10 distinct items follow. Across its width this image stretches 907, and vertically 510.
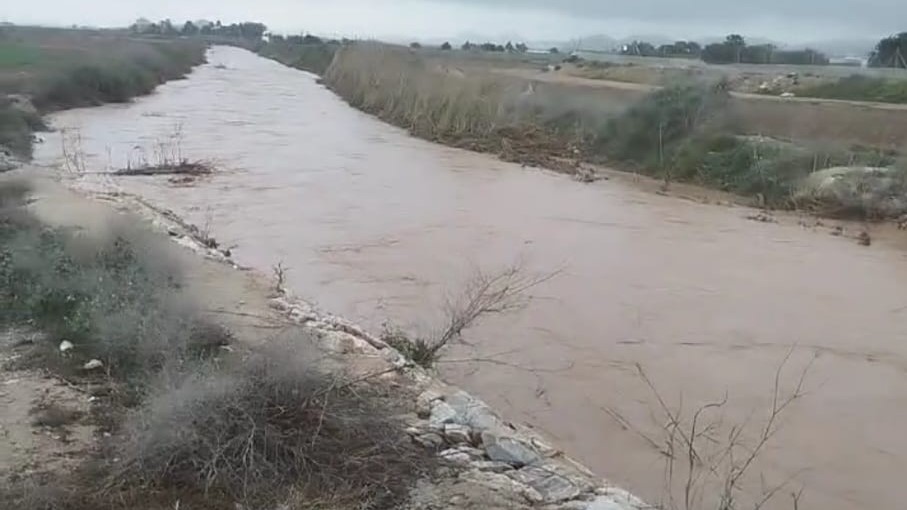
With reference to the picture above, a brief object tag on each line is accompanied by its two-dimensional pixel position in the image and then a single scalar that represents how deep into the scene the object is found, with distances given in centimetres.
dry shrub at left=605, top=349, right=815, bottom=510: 724
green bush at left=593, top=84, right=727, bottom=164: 2544
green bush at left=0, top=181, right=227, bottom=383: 792
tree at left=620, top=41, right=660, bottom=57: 9419
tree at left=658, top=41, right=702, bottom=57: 8881
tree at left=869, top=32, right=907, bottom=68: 5159
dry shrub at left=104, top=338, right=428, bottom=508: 583
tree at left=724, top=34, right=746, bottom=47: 7407
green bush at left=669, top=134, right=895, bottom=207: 2128
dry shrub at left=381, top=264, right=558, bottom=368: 948
